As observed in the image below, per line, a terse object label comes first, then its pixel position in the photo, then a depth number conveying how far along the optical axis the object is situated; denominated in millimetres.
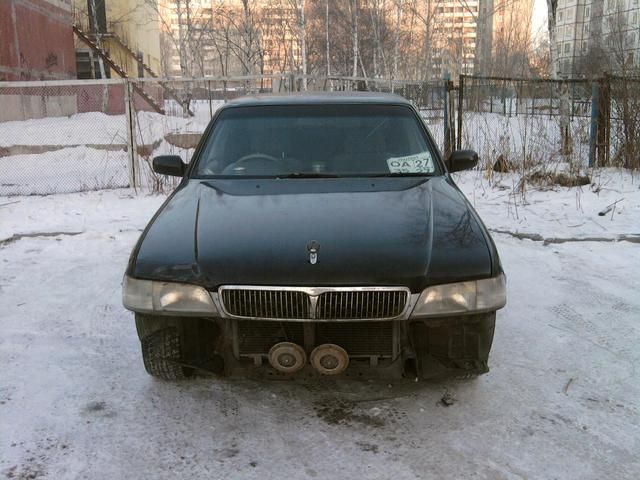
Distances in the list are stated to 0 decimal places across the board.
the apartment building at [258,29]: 31938
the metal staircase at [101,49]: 22734
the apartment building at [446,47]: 49572
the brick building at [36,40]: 17219
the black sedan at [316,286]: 2578
